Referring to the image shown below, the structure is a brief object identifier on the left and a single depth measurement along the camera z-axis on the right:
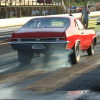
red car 16.33
